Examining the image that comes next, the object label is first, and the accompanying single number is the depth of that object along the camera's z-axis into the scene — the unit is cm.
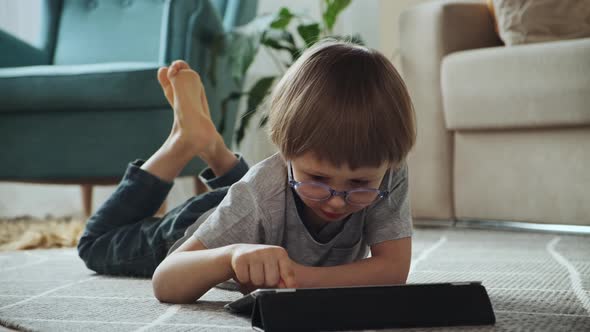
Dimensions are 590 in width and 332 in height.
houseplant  237
